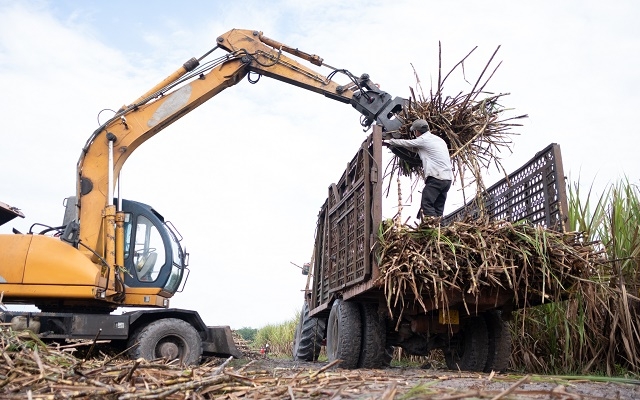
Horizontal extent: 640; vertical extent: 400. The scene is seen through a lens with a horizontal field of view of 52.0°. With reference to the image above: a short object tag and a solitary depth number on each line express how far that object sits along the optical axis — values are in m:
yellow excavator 8.11
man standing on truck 6.96
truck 6.19
